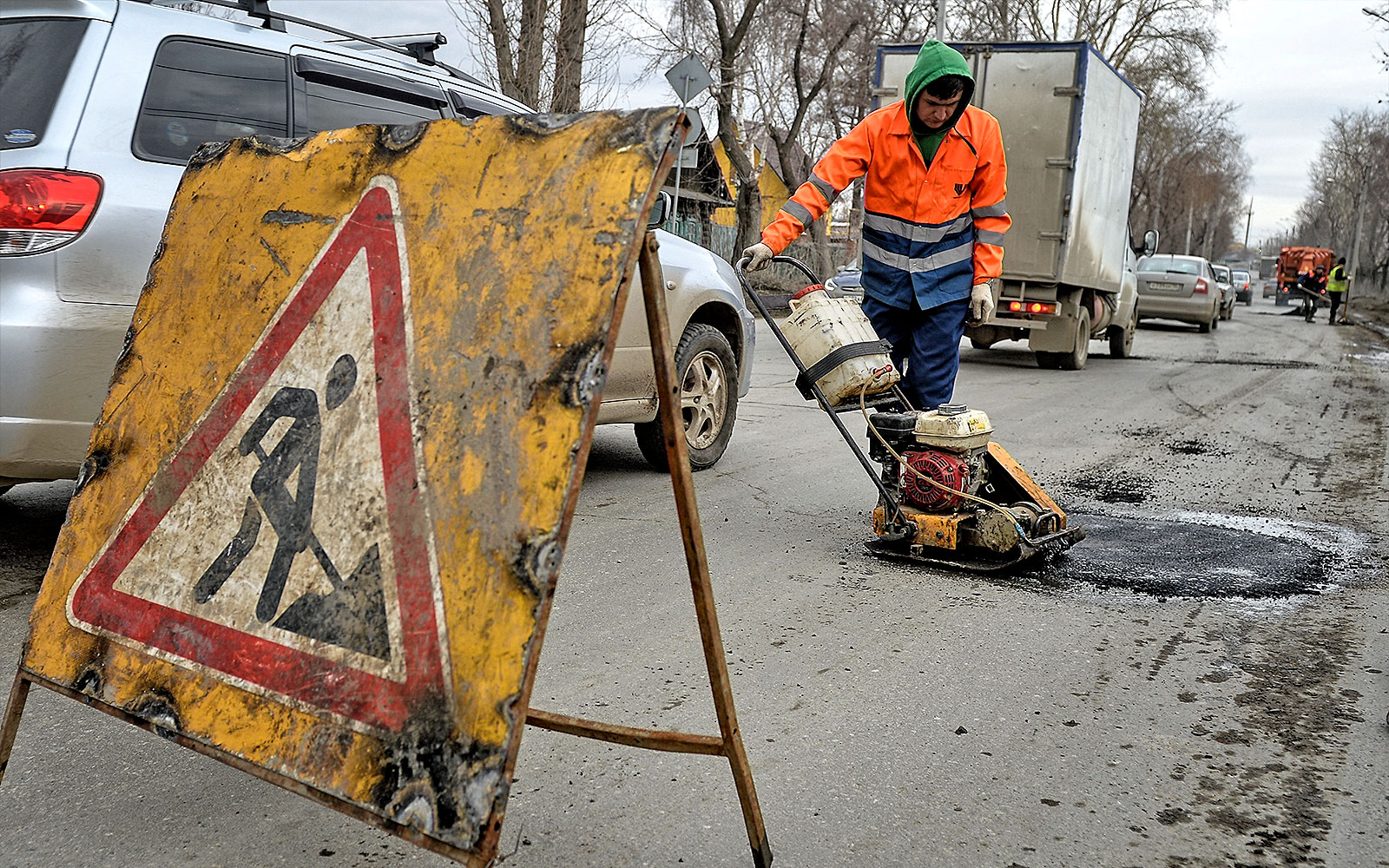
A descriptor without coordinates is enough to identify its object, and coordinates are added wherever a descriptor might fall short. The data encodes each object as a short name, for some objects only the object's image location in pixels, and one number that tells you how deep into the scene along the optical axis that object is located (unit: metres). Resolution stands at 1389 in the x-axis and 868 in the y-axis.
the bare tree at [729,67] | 22.19
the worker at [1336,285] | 31.06
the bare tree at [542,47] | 13.59
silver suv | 3.43
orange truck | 52.53
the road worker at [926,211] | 4.42
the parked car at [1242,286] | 47.10
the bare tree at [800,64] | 25.67
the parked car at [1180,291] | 23.12
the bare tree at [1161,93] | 41.09
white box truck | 11.88
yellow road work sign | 1.72
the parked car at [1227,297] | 29.94
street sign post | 13.84
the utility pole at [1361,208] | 45.78
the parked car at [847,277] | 26.99
